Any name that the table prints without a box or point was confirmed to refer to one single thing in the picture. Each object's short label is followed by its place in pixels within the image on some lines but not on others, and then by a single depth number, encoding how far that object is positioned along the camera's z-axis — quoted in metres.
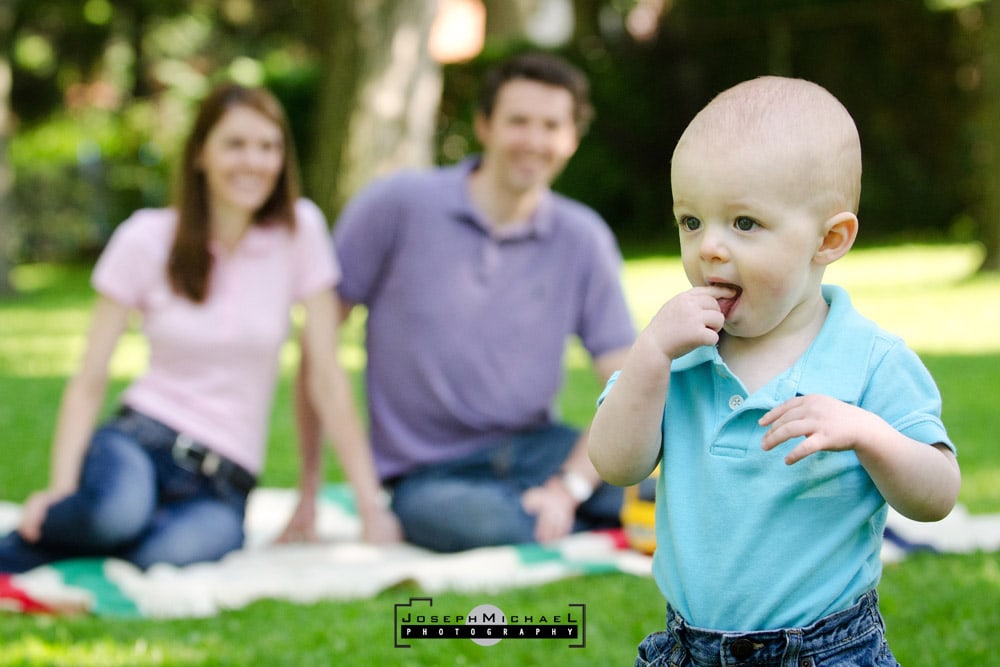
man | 7.89
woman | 7.20
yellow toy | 7.41
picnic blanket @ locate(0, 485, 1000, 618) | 6.49
